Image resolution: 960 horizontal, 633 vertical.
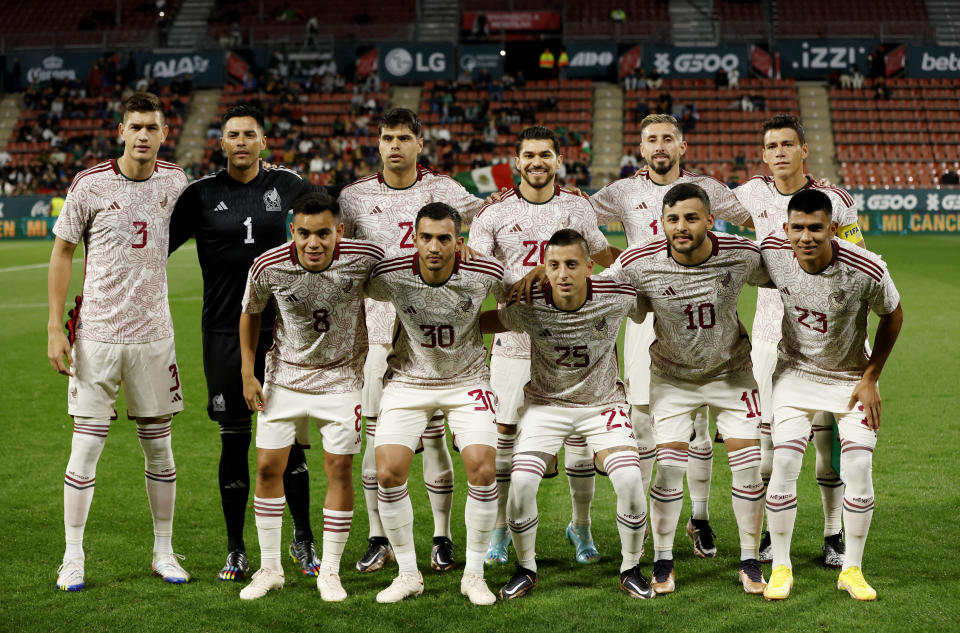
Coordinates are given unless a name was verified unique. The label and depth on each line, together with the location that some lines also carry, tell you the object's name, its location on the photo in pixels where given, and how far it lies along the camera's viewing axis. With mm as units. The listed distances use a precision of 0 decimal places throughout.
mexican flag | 27016
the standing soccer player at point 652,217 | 5395
